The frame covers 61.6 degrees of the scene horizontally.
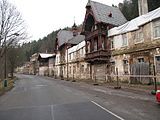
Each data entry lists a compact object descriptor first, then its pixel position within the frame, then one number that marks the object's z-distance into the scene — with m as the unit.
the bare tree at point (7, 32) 19.70
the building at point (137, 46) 14.80
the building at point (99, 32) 21.52
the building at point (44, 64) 60.00
